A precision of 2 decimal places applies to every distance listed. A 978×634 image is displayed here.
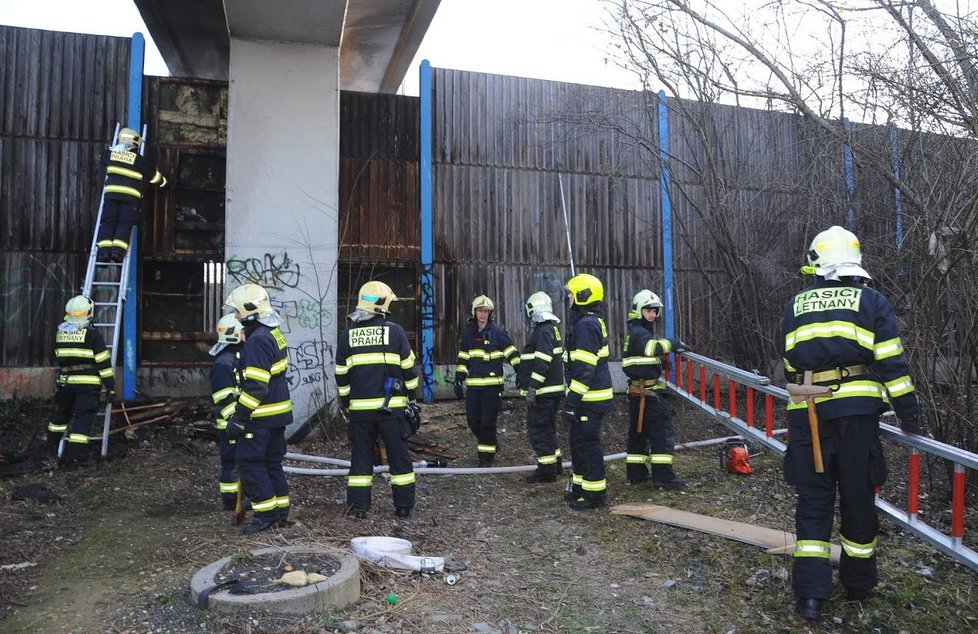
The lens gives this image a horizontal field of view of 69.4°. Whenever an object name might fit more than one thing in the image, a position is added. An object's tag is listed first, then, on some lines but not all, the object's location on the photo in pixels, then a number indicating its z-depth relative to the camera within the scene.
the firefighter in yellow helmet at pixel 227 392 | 6.43
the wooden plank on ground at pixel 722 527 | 4.96
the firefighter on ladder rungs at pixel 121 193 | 9.23
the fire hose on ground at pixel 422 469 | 7.63
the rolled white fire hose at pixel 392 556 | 4.73
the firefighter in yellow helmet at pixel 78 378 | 7.91
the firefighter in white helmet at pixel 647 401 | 7.01
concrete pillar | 9.44
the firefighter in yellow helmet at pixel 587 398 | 6.40
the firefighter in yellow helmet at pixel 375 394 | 6.09
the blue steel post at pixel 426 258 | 10.70
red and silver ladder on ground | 4.04
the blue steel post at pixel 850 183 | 9.04
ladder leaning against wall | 9.09
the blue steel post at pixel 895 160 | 6.89
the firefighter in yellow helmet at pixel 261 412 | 5.56
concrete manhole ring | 3.83
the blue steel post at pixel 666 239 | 11.94
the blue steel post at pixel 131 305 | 9.80
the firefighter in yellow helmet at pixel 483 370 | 8.25
